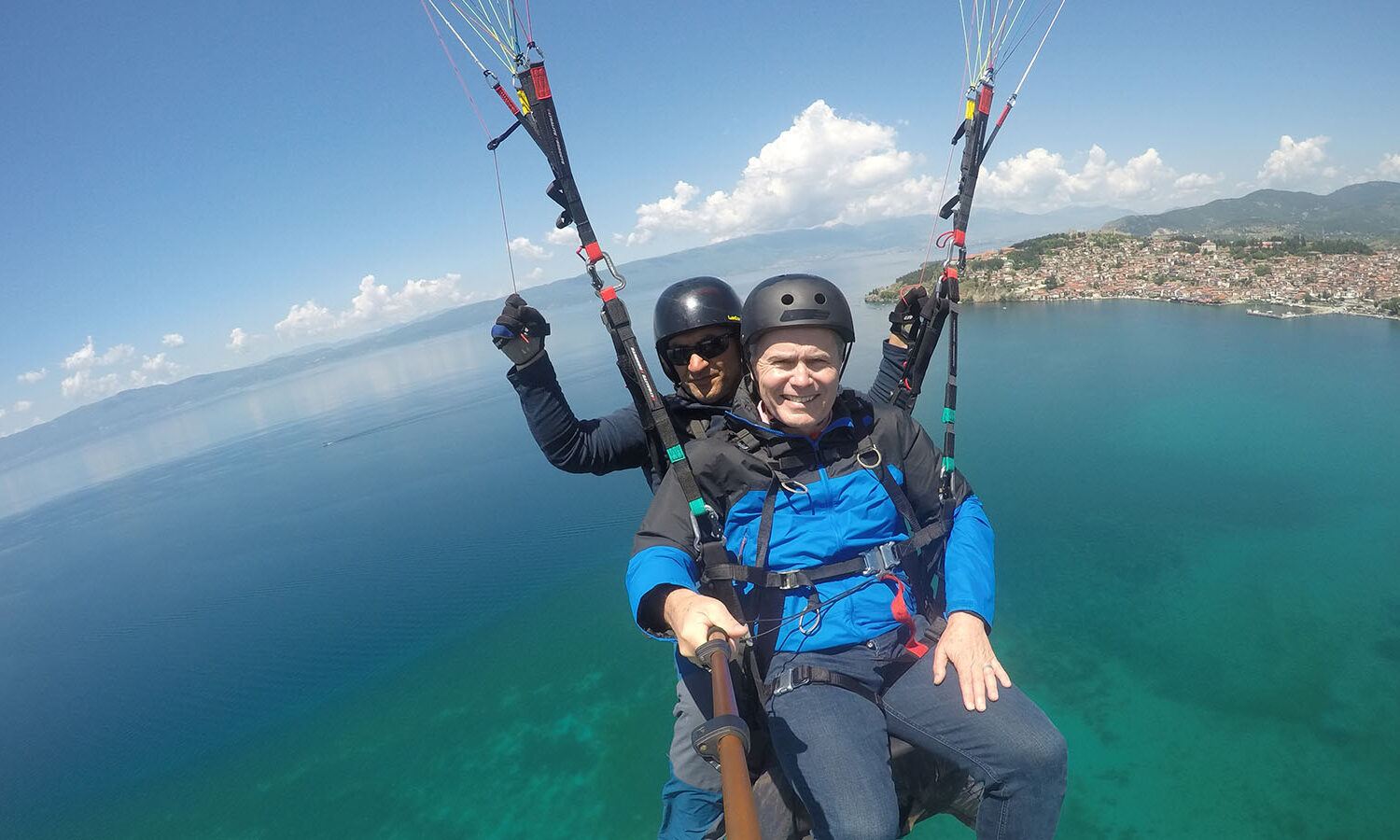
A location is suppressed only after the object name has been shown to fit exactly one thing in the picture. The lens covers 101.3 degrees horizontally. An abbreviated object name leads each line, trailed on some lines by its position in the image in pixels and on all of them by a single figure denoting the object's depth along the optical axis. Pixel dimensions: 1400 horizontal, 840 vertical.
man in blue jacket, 1.79
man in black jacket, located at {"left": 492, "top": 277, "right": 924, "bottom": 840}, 2.41
